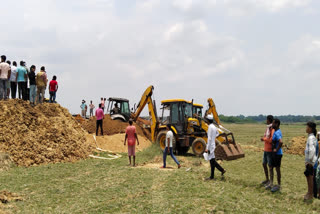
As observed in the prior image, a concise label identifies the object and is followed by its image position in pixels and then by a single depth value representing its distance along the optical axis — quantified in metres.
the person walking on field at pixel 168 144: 11.45
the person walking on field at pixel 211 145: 9.15
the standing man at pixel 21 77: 15.35
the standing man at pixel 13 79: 15.40
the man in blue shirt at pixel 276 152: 8.27
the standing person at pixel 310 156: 7.60
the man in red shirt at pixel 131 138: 11.93
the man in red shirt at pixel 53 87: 17.42
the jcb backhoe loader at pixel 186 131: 16.66
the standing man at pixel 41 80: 16.12
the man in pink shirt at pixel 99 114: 18.20
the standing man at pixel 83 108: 28.39
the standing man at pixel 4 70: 14.61
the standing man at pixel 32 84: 15.48
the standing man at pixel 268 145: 8.55
